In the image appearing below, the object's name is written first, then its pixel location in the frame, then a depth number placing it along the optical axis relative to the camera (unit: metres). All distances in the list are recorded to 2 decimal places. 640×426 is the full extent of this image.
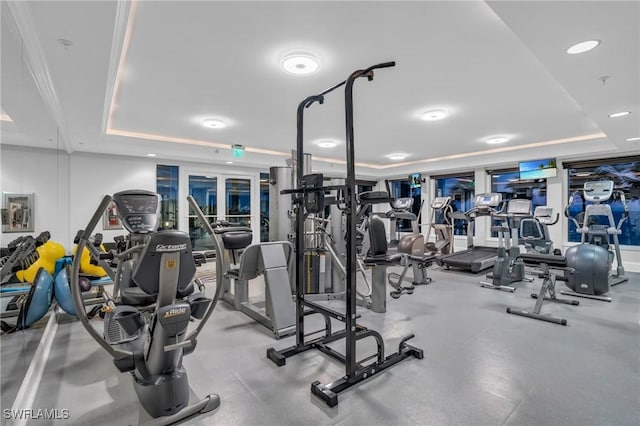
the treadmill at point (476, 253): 5.54
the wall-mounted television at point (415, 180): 9.44
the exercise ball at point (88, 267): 3.99
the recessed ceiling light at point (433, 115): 4.52
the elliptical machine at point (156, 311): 1.74
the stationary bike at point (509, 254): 4.94
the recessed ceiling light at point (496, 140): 6.11
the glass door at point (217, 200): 7.75
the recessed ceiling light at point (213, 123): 4.89
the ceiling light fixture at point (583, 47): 2.25
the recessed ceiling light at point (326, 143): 6.35
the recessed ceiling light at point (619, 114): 3.79
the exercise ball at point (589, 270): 4.27
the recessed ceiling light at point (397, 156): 7.94
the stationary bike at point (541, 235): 5.80
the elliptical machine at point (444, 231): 7.16
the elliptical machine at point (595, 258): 4.27
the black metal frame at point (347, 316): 2.06
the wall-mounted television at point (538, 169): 6.85
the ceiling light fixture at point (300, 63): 2.84
